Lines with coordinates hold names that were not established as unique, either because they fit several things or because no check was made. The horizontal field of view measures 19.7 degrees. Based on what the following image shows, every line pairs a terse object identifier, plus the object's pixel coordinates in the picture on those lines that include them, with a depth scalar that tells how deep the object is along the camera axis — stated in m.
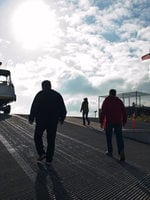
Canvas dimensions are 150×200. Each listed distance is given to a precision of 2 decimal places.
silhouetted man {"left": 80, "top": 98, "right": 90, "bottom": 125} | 24.08
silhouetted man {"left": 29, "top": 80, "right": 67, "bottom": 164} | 9.43
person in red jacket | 11.06
